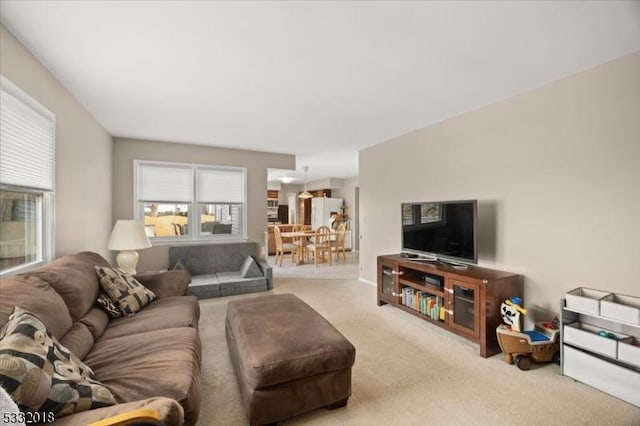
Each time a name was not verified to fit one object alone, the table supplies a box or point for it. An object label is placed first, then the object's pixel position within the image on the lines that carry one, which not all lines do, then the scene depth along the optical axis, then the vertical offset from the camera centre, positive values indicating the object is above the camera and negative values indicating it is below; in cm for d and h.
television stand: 251 -86
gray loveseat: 404 -90
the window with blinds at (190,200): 453 +22
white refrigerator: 943 +13
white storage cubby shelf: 184 -92
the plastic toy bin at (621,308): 184 -67
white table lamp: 323 -33
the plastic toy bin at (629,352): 180 -93
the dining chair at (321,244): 666 -78
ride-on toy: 228 -108
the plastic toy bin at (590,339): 191 -92
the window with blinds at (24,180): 181 +24
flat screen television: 291 -21
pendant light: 727 +111
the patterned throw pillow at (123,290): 224 -65
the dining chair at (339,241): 727 -75
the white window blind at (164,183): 450 +50
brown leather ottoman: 160 -93
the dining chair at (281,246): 686 -84
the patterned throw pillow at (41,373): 92 -58
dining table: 670 -65
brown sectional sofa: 128 -82
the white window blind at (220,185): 485 +50
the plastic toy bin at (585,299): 201 -66
